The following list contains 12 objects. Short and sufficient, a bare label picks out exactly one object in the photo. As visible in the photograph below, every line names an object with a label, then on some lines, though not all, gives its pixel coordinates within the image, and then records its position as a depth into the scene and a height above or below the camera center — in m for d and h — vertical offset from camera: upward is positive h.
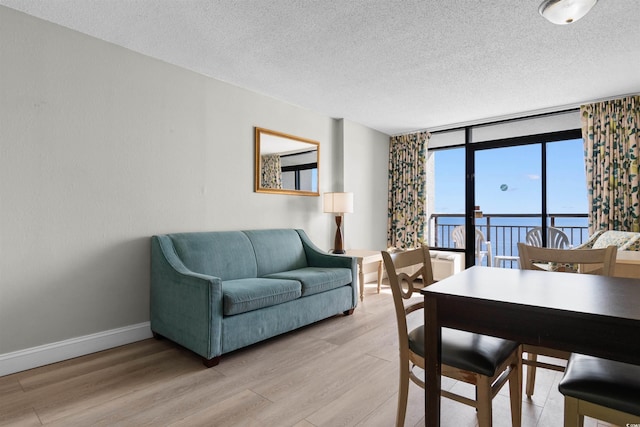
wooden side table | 3.99 -0.55
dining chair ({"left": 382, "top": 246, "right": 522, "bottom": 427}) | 1.30 -0.59
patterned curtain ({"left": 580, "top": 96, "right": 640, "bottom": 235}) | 3.71 +0.61
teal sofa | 2.36 -0.61
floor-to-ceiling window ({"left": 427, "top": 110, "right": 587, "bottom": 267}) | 4.53 +0.44
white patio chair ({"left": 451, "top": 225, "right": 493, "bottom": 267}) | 5.36 -0.47
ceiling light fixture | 1.84 +1.17
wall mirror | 3.77 +0.61
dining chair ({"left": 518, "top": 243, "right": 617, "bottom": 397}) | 1.64 -0.24
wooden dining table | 0.97 -0.32
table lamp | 4.23 +0.11
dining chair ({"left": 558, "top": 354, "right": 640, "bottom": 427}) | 1.00 -0.56
